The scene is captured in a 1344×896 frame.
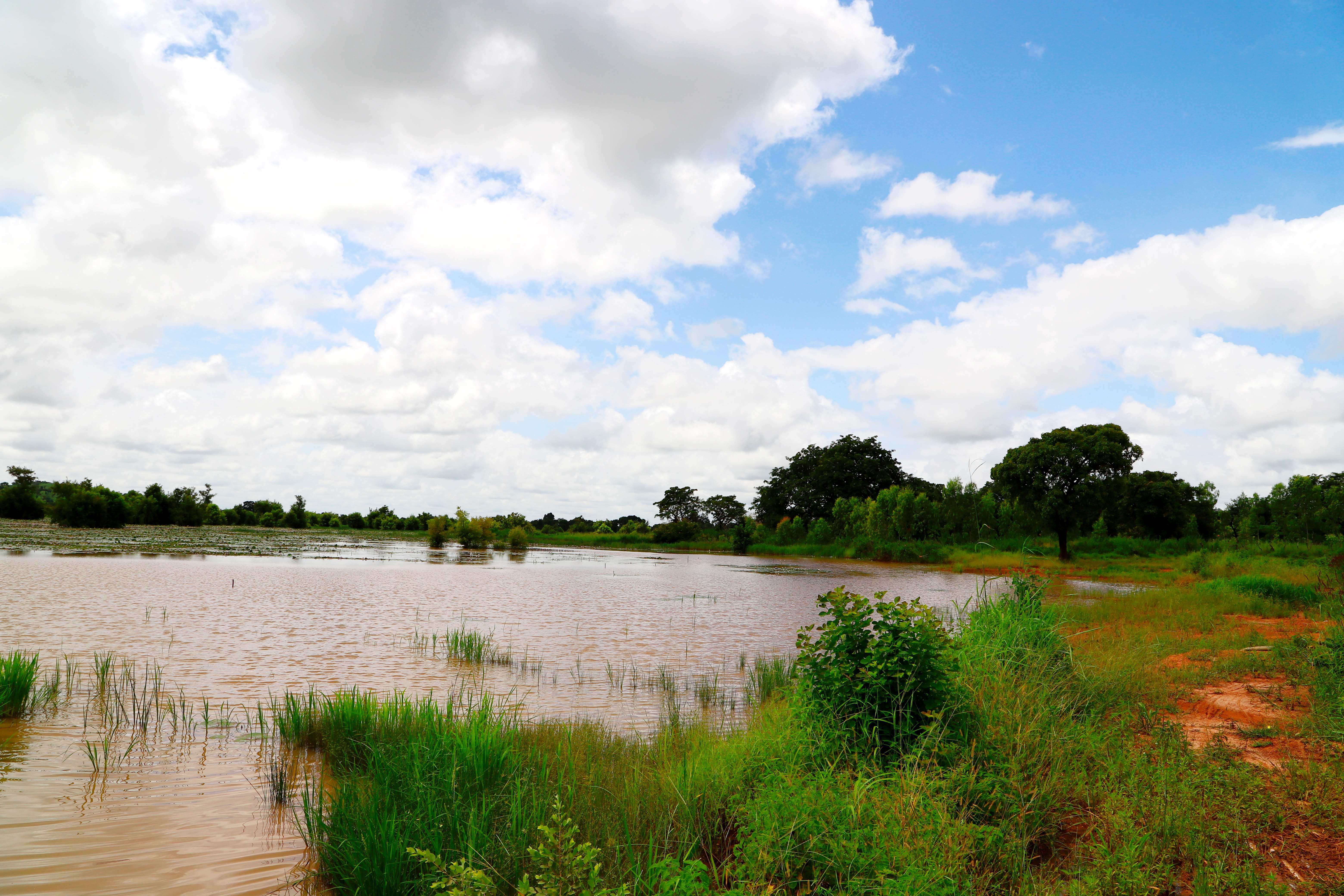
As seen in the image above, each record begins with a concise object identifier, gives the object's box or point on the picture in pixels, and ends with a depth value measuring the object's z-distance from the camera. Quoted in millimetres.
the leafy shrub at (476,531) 56250
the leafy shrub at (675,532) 78562
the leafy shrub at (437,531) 55969
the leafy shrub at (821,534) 61781
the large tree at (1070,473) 34312
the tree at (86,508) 53312
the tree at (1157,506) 43875
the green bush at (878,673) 5012
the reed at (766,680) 8828
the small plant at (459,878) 2871
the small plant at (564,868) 2918
